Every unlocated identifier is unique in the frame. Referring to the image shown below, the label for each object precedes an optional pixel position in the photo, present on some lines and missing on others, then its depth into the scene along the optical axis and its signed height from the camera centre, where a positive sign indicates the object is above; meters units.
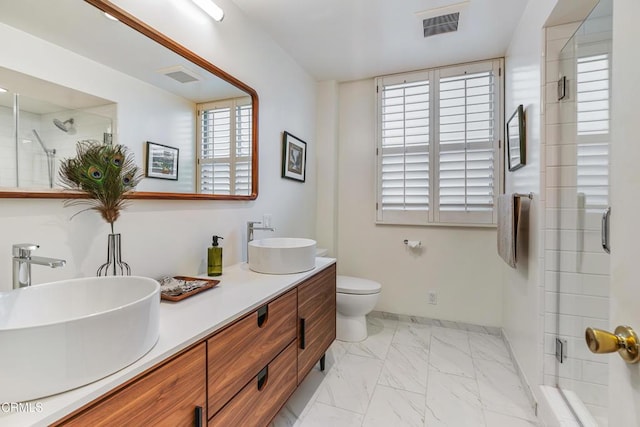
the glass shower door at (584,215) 1.37 -0.01
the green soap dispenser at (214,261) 1.55 -0.26
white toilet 2.42 -0.75
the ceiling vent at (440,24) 2.02 +1.27
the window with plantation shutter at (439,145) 2.60 +0.59
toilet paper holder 2.76 -0.28
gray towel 1.81 -0.08
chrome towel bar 1.74 +0.10
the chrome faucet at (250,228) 1.95 -0.12
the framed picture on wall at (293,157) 2.40 +0.44
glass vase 1.10 -0.19
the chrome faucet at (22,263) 0.84 -0.15
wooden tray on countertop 1.14 -0.33
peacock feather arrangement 1.03 +0.11
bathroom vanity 0.64 -0.44
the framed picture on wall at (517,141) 1.87 +0.46
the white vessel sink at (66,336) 0.55 -0.27
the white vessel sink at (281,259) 1.58 -0.25
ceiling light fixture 1.54 +1.03
